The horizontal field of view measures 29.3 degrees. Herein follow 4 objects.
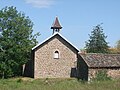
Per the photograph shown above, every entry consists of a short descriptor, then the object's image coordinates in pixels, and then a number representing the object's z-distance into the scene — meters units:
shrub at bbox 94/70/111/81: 27.70
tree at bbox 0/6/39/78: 31.49
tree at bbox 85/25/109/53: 47.14
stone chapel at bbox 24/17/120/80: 31.83
